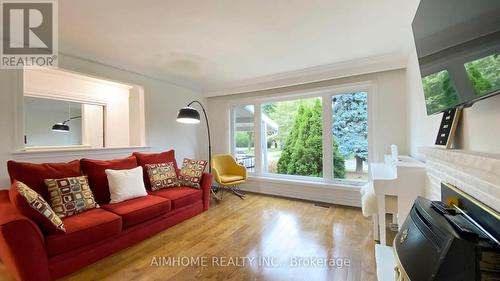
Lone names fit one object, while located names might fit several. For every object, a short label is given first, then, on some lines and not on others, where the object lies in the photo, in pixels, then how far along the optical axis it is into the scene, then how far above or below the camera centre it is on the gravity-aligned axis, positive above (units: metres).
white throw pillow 2.57 -0.50
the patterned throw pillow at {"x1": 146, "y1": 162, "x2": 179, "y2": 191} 3.05 -0.47
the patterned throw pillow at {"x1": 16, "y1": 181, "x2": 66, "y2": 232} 1.73 -0.48
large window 3.58 +0.10
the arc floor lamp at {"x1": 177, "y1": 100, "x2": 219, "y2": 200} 3.13 +0.42
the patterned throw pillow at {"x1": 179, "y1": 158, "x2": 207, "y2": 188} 3.33 -0.47
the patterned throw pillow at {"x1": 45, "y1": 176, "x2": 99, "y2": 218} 2.10 -0.52
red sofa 1.63 -0.77
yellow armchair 4.06 -0.55
